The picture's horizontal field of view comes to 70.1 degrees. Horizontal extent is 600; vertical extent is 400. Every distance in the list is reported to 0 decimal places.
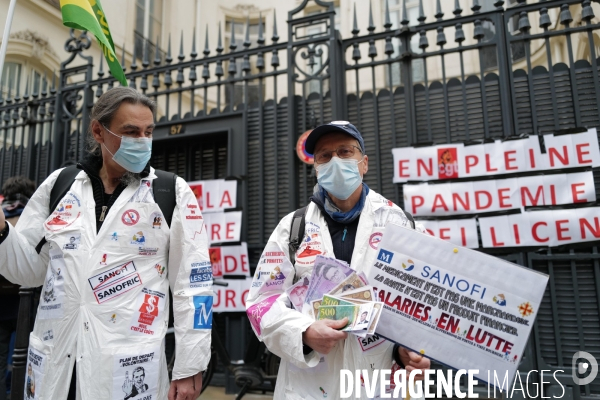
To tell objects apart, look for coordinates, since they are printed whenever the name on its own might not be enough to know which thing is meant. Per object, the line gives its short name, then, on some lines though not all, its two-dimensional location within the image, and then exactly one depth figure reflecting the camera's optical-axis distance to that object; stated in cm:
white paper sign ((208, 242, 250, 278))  500
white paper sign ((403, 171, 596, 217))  397
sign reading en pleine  402
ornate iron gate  402
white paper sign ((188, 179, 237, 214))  525
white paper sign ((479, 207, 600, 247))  387
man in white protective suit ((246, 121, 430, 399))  175
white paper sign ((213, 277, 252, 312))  495
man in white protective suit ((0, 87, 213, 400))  182
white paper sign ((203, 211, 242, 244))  512
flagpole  256
